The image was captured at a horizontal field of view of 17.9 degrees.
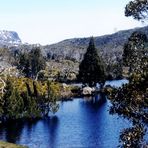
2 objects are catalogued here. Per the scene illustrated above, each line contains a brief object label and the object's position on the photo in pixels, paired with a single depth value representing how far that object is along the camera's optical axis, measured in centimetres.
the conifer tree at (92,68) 17284
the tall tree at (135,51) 2803
